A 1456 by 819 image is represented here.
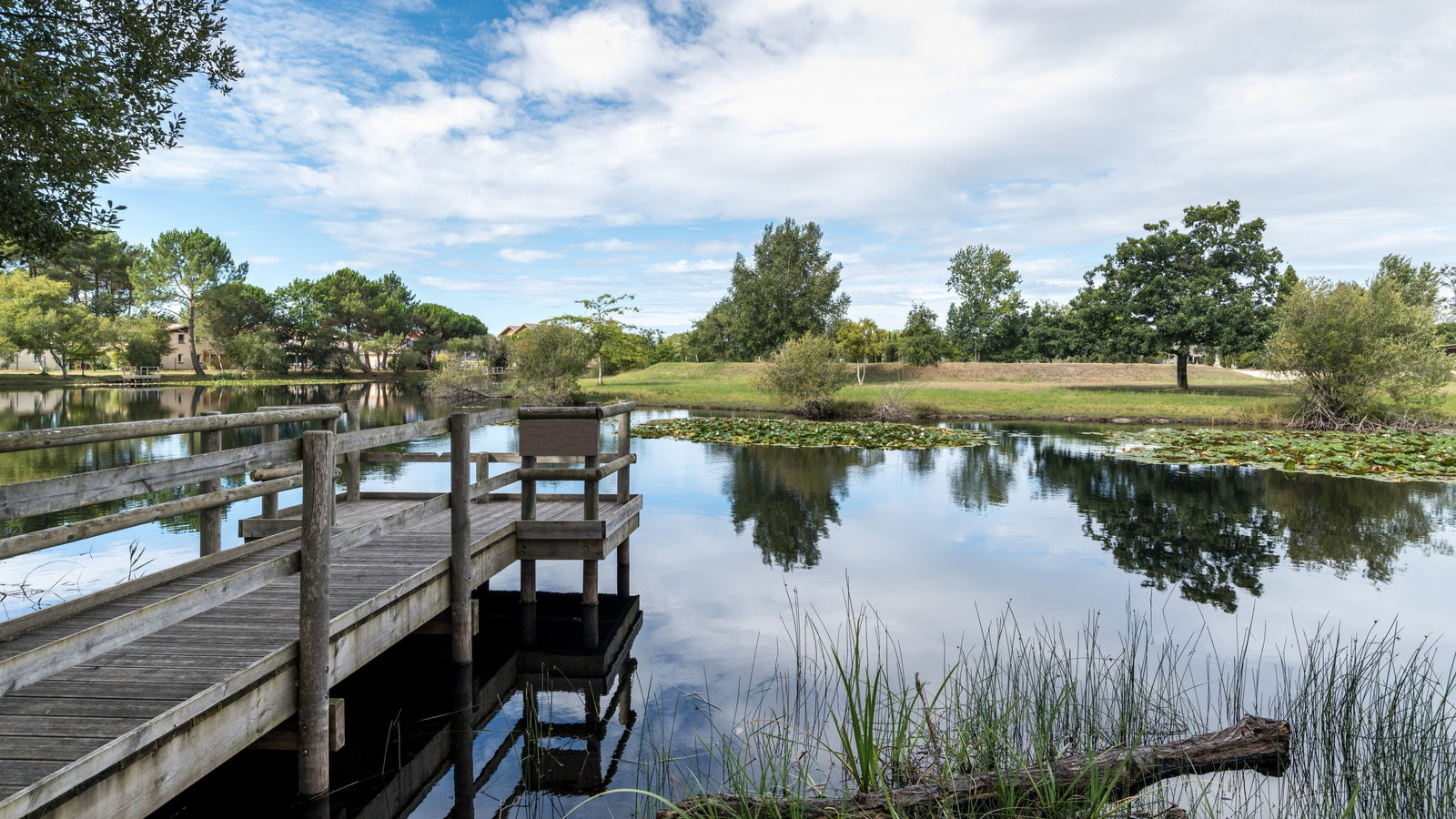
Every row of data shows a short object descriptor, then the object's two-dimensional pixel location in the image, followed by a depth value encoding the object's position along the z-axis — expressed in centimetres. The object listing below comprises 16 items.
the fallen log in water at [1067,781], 371
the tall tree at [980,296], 6738
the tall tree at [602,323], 5528
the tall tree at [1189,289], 3819
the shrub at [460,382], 4441
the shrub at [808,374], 3269
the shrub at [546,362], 3797
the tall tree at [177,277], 6531
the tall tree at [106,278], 6469
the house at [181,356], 7306
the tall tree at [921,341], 5831
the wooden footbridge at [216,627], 308
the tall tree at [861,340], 5947
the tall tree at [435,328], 7962
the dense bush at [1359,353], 2467
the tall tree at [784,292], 5525
